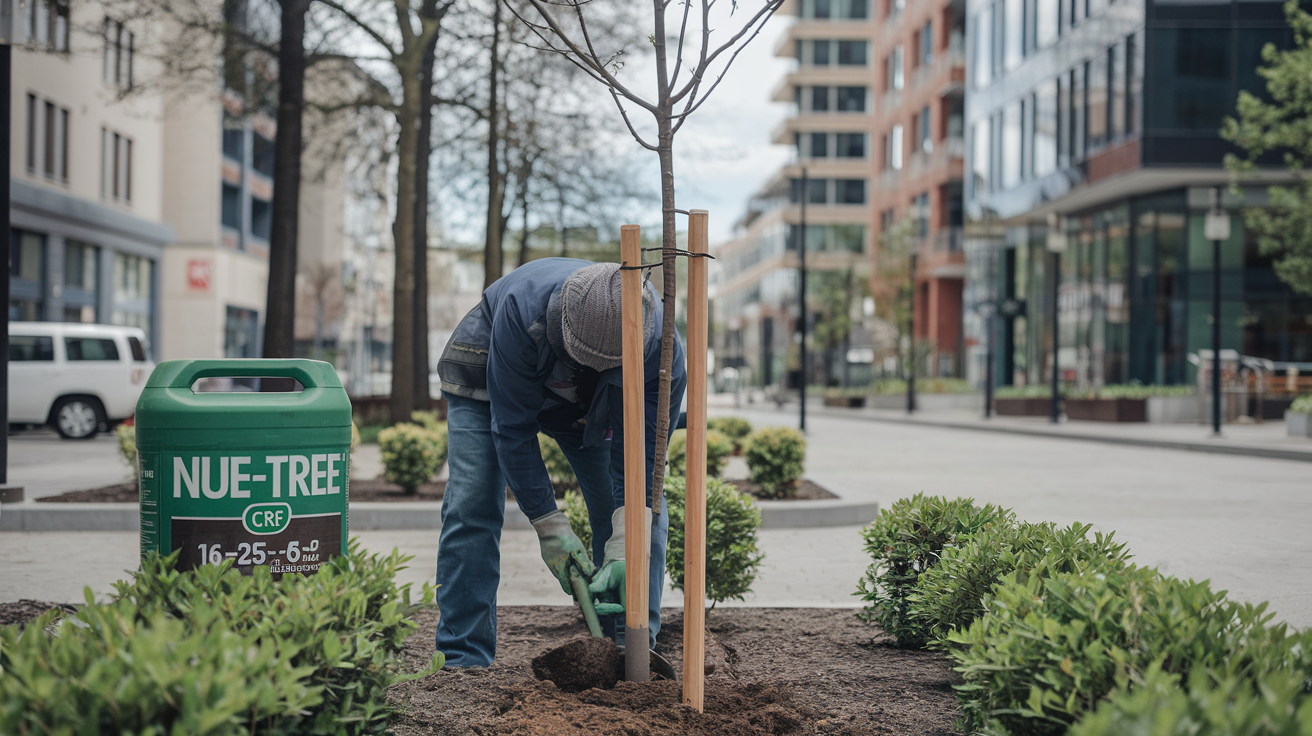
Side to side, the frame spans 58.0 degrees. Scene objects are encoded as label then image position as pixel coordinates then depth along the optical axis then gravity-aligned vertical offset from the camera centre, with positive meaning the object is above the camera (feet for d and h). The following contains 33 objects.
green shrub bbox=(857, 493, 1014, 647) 15.02 -2.23
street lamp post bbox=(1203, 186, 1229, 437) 71.26 +8.91
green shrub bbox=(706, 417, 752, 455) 54.90 -2.55
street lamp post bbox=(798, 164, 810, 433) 80.79 +5.31
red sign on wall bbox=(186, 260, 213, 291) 142.31 +10.71
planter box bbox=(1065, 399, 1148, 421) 94.89 -2.53
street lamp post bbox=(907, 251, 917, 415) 124.47 -0.39
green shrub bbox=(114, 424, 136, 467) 33.68 -2.32
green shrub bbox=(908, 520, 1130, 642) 11.64 -1.94
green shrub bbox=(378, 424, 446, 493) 34.99 -2.59
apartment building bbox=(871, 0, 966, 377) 173.88 +34.06
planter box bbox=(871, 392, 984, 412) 138.72 -3.13
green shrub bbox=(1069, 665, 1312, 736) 5.69 -1.66
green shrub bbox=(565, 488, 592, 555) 18.45 -2.35
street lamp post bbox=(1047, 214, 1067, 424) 93.66 +10.34
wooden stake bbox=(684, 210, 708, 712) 10.42 -1.04
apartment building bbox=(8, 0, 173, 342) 97.25 +15.76
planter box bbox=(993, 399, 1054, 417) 114.01 -2.97
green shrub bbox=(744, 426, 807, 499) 34.76 -2.55
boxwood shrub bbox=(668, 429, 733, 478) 36.29 -2.47
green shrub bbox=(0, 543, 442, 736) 6.25 -1.75
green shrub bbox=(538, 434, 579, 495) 33.45 -2.63
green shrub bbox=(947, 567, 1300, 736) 7.78 -1.80
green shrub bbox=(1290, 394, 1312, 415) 71.08 -1.49
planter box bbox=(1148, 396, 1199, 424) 95.76 -2.49
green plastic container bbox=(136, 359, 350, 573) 10.55 -1.01
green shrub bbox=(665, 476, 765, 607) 17.58 -2.57
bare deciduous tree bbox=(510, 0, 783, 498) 10.53 +2.56
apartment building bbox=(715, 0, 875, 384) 255.29 +53.39
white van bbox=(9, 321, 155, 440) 65.57 -0.75
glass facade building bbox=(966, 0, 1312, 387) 102.47 +19.13
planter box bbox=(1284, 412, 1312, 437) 70.54 -2.60
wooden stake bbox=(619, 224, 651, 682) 10.45 -0.53
